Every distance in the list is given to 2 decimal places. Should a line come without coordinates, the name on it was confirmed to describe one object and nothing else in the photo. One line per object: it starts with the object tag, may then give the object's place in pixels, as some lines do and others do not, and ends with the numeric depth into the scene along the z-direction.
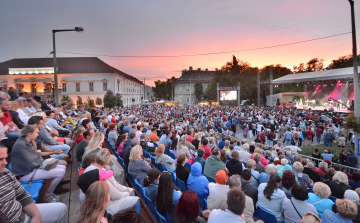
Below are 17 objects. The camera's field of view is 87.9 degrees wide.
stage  26.43
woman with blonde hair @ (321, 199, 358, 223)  2.58
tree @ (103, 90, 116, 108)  29.36
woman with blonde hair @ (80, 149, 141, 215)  2.78
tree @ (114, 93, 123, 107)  30.00
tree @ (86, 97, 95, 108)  27.97
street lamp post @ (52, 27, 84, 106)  8.02
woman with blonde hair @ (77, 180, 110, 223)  1.84
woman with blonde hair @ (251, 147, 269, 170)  5.43
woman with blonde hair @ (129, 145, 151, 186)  3.88
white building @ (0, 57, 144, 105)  35.53
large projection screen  37.97
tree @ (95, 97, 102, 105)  32.56
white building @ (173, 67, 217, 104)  54.71
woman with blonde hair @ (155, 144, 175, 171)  4.83
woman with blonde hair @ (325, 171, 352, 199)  3.98
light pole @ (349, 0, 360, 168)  8.75
